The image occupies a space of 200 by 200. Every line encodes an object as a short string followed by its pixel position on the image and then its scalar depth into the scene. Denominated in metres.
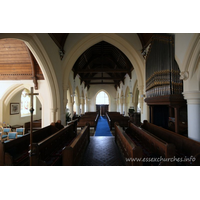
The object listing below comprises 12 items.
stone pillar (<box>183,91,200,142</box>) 2.67
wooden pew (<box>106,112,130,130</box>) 7.50
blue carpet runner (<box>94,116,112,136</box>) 6.49
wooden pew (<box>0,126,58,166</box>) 2.19
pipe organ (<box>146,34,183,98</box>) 3.10
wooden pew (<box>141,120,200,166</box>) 2.09
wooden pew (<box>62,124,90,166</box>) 2.10
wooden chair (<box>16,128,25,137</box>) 5.98
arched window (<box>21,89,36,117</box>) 9.63
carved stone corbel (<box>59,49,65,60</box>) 5.19
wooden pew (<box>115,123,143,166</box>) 2.01
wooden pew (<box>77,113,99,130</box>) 7.45
